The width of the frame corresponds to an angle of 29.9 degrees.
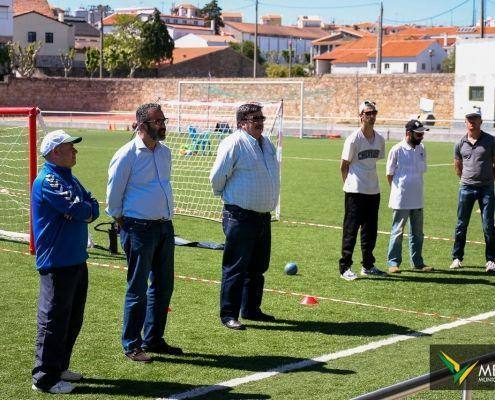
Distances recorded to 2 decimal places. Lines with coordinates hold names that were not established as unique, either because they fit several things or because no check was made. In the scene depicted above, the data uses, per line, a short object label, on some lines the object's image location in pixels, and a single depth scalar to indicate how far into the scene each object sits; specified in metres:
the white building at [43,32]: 102.56
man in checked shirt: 8.48
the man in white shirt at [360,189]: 10.91
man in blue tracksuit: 6.55
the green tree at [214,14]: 168.62
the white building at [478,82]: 56.00
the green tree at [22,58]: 82.00
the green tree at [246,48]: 133.75
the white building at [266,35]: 189.12
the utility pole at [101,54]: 82.81
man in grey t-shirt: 11.68
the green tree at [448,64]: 110.50
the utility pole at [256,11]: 93.12
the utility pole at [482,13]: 67.18
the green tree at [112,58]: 91.00
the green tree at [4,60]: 80.62
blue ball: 11.24
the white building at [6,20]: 75.62
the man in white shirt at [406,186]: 11.50
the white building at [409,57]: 116.56
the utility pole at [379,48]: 66.79
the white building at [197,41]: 143.38
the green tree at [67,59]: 89.00
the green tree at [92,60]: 89.62
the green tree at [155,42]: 95.25
